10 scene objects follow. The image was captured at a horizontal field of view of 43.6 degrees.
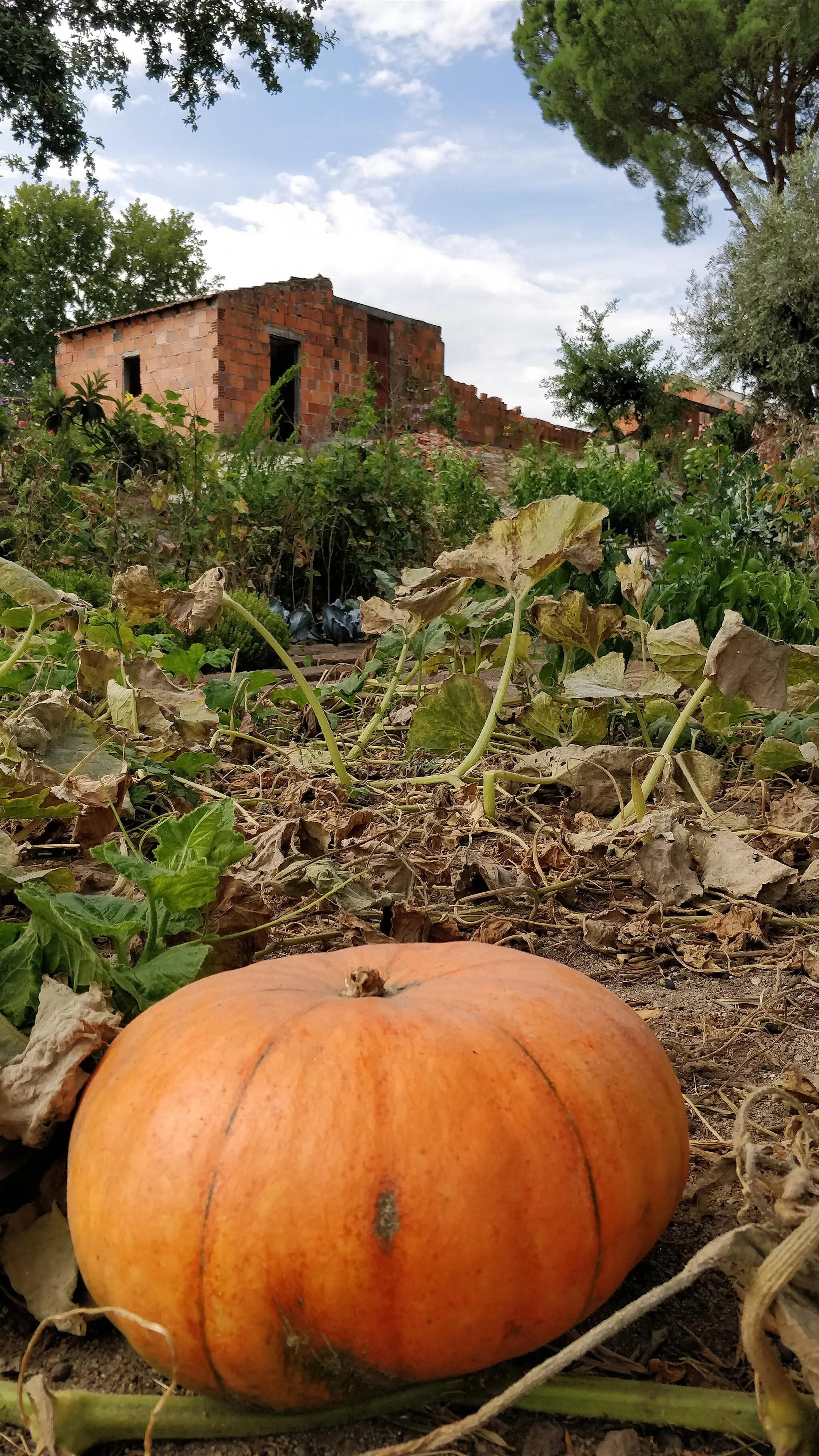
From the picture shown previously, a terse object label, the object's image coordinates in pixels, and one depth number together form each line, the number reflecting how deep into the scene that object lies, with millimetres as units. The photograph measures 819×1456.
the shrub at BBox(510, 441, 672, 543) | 9320
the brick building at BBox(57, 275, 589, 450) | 15977
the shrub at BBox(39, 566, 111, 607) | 5480
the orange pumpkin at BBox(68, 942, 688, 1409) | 789
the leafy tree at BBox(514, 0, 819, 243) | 21891
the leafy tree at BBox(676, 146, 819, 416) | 18250
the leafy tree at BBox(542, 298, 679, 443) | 24688
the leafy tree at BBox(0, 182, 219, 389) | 32281
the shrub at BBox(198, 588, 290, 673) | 4992
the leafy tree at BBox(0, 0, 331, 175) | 12953
